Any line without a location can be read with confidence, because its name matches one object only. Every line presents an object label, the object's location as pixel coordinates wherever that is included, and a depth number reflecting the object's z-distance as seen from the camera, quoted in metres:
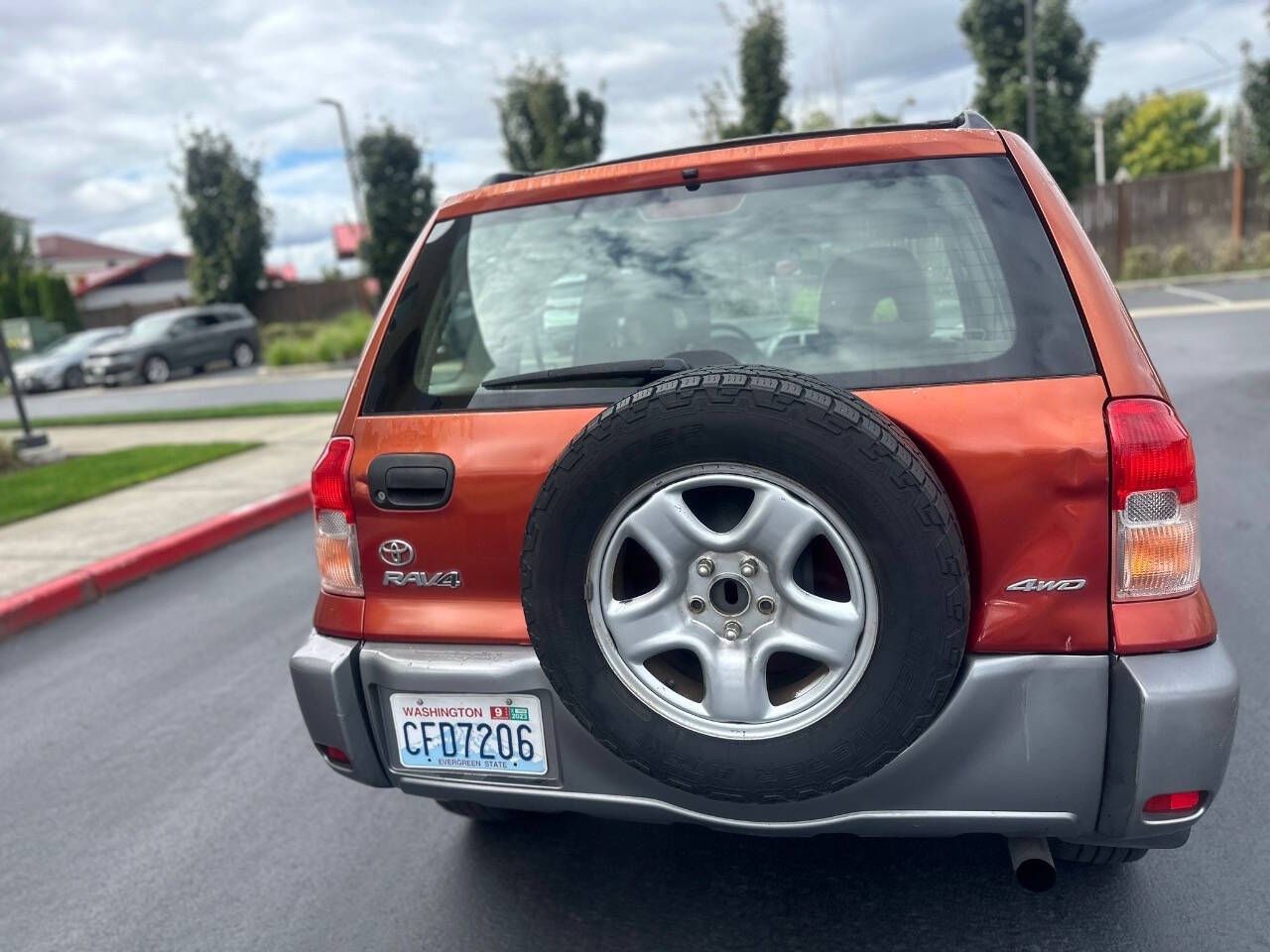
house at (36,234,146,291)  82.56
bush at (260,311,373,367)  23.91
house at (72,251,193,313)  60.97
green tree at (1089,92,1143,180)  82.31
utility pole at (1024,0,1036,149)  22.56
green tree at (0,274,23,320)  39.19
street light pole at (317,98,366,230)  28.28
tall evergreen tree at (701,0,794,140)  25.23
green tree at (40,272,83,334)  37.94
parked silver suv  23.92
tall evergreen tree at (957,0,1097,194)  24.77
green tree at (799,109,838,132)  26.61
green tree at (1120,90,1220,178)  79.44
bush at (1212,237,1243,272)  23.17
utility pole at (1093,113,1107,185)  52.62
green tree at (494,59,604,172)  28.19
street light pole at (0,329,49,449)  10.85
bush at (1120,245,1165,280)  23.86
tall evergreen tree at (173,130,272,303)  31.38
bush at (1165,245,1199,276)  23.59
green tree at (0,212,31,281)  47.58
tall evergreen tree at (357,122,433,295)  28.73
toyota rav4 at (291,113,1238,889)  1.93
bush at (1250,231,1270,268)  22.84
